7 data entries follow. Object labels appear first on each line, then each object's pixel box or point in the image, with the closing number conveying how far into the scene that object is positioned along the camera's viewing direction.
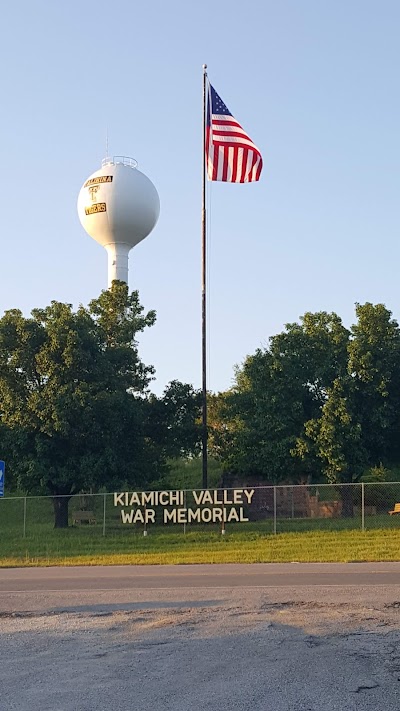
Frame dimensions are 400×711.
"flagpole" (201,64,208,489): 31.47
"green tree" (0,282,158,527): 32.59
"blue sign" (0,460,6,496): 23.86
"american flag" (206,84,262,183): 29.09
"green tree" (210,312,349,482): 36.28
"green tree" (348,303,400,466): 36.00
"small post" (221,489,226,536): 28.90
